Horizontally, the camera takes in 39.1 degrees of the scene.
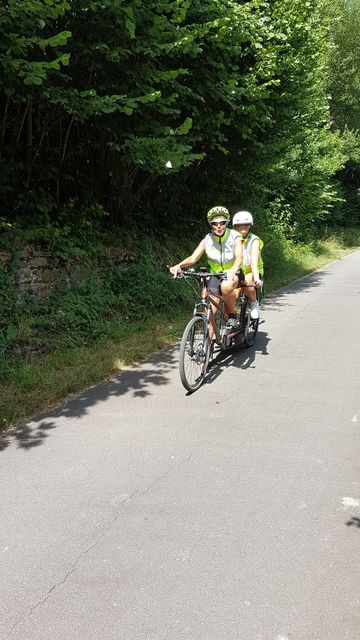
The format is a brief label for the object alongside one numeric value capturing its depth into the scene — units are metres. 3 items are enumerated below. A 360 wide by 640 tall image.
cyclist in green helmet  6.04
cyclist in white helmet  6.84
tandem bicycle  5.42
